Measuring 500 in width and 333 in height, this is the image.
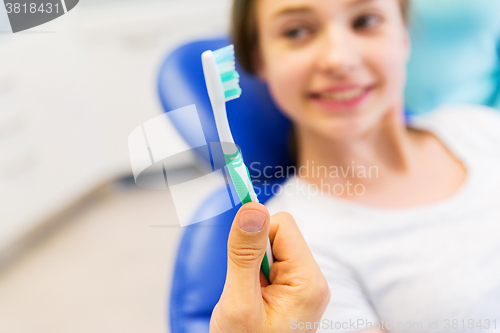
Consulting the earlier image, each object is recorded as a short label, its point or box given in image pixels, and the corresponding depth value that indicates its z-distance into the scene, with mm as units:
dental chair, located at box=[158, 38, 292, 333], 524
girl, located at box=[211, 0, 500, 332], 557
